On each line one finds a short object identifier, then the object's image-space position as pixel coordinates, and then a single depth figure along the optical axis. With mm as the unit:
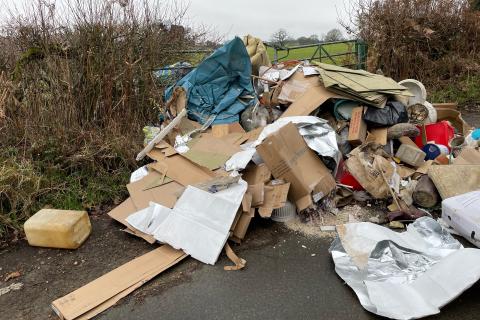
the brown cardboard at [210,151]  4199
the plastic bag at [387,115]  4594
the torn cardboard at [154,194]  3875
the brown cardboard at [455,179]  3650
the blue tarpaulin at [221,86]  5195
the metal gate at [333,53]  8922
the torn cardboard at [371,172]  3877
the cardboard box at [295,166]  3676
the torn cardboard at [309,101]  4766
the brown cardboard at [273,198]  3532
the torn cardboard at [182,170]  4084
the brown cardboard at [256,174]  3828
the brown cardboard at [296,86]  5098
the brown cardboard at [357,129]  4375
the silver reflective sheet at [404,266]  2404
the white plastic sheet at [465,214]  3082
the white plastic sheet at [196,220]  3182
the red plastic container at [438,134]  4895
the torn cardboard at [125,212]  3612
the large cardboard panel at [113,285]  2678
